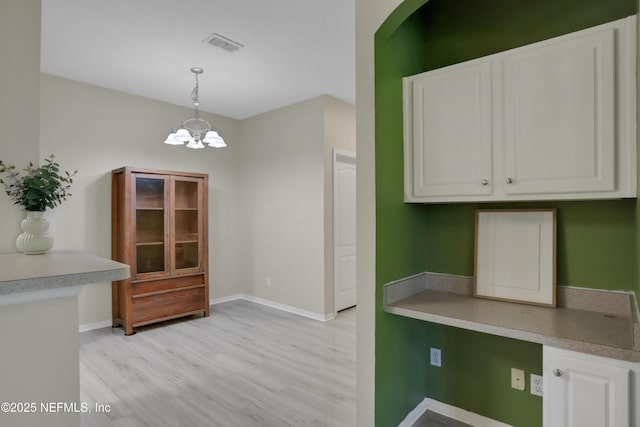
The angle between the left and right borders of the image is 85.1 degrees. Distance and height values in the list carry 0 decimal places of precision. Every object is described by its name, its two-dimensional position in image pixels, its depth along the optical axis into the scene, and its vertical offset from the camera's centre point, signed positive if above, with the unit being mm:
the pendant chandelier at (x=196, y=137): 3223 +735
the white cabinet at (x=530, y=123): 1459 +440
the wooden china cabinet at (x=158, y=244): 3809 -341
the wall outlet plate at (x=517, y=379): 1925 -914
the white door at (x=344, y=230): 4414 -206
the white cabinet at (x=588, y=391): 1284 -684
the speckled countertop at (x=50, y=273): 948 -173
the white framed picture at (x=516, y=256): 1831 -228
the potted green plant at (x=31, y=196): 1475 +81
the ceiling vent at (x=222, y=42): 2828 +1441
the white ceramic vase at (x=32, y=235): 1474 -86
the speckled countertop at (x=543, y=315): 1376 -489
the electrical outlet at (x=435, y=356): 2252 -921
